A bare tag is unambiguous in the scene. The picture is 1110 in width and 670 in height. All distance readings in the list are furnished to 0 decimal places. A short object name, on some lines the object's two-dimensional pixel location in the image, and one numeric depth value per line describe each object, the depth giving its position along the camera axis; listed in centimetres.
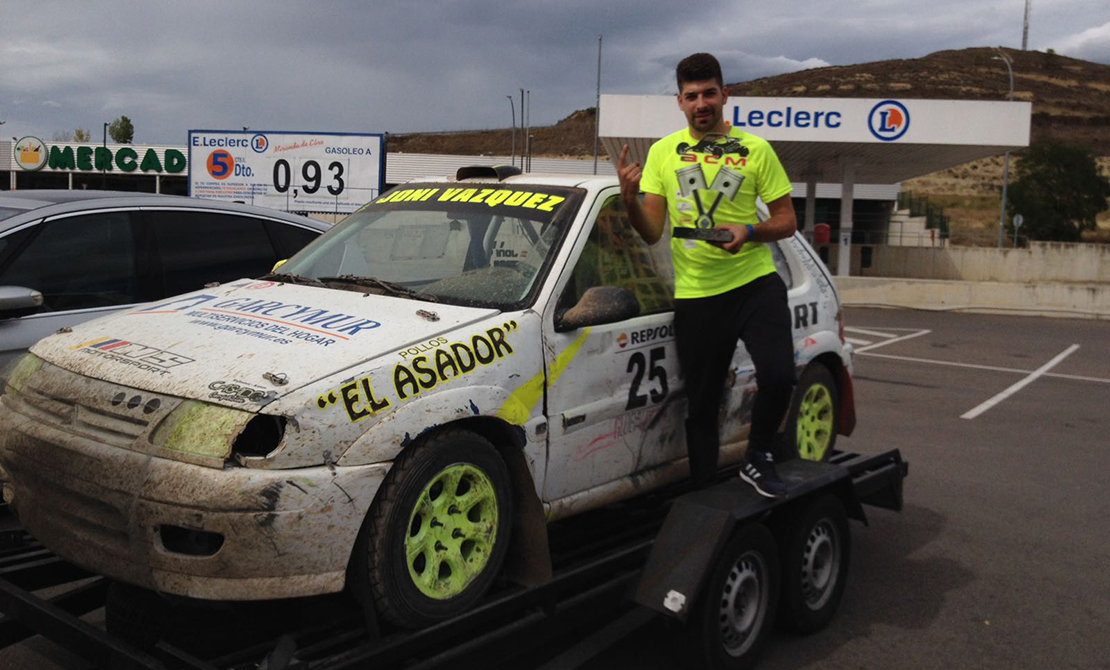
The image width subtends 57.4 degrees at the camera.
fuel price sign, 2786
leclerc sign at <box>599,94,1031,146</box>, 2741
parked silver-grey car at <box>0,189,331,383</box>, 486
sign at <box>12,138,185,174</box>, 5966
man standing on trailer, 412
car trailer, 295
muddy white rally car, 281
